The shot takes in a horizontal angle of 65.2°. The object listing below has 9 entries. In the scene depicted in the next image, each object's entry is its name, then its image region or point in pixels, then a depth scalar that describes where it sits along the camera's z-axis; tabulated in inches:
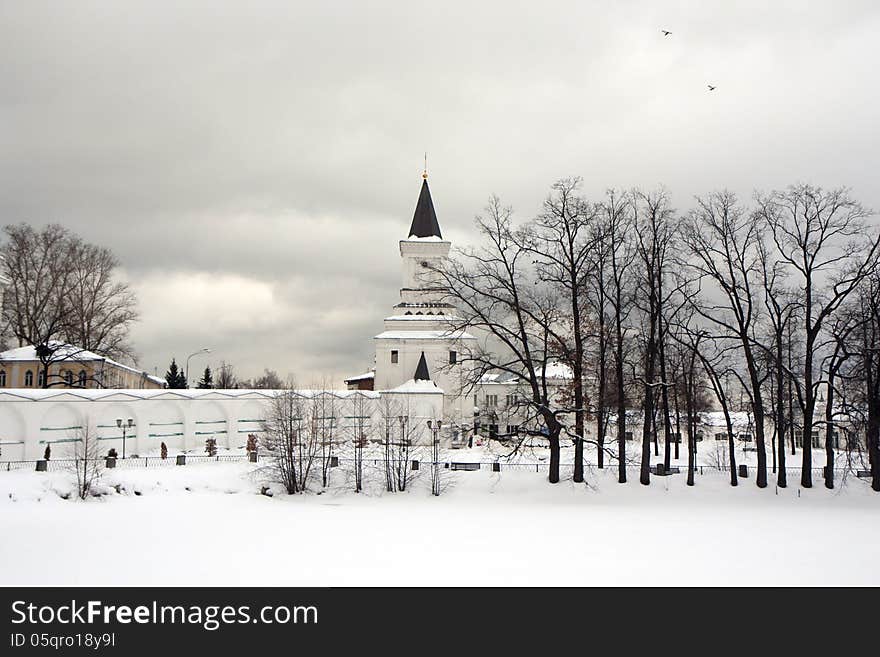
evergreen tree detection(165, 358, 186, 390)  2623.0
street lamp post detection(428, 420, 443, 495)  1125.1
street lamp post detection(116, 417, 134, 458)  1544.0
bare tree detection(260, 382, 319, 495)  1181.7
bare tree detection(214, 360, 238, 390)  3934.5
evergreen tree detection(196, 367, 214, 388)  3186.5
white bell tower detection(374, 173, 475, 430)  2249.0
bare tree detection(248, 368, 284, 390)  4525.1
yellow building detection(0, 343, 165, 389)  1891.0
